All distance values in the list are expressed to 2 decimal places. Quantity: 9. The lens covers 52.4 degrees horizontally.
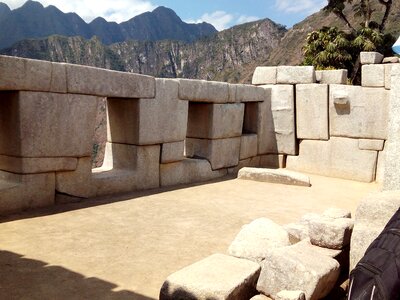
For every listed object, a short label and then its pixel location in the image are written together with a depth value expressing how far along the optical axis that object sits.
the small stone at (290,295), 2.14
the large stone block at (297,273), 2.36
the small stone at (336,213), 3.38
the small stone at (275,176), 6.47
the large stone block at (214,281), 2.25
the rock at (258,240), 2.88
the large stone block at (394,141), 3.23
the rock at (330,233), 2.84
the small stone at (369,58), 7.27
